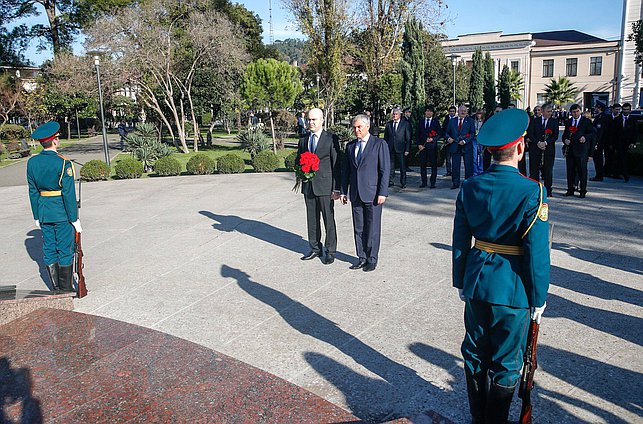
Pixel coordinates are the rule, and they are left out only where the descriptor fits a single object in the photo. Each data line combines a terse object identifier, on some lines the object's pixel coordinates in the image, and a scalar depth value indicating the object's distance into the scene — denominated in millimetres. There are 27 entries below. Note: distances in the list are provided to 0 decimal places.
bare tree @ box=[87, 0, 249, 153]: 25609
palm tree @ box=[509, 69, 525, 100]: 55412
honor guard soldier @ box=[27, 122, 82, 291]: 5992
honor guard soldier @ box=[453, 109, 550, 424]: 3021
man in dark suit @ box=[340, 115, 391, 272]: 6738
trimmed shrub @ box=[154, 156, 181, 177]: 17047
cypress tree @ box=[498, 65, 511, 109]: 41709
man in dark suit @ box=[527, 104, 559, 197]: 10836
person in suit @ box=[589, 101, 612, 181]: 12469
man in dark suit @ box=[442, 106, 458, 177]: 12500
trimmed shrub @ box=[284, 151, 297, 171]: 16391
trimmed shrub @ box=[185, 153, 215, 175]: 17047
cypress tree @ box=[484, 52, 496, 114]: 39428
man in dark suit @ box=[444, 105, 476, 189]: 11938
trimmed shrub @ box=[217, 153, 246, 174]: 17047
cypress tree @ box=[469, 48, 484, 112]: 41062
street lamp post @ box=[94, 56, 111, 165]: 20438
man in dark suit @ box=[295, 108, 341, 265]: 7250
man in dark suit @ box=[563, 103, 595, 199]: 10609
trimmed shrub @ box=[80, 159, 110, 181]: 16516
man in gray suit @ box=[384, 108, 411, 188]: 12430
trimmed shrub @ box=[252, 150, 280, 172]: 16947
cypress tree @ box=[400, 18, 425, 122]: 19422
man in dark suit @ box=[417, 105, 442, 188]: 12524
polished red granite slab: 3473
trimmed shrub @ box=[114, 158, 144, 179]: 16719
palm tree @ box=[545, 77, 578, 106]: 58688
